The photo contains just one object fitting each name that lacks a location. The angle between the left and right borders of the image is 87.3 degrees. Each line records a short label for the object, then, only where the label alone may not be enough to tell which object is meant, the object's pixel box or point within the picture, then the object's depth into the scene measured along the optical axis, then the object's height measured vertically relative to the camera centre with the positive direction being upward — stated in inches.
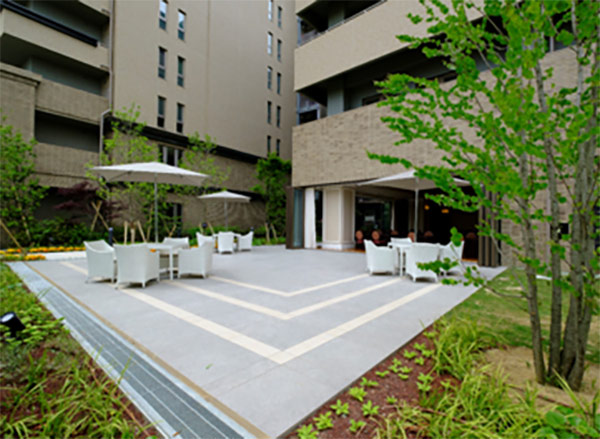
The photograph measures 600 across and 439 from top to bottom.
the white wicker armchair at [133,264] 220.1 -32.2
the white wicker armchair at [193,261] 259.4 -34.4
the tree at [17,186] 450.3 +45.9
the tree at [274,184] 707.4 +85.1
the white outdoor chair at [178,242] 290.2 -22.2
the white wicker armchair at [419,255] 256.8 -26.1
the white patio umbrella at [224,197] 513.3 +38.3
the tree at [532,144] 80.1 +21.9
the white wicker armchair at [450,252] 264.3 -24.9
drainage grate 75.5 -50.0
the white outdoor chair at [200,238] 401.3 -23.8
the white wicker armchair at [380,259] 283.1 -32.7
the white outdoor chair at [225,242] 462.9 -32.1
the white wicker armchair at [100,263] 233.9 -33.5
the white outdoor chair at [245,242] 503.5 -35.0
